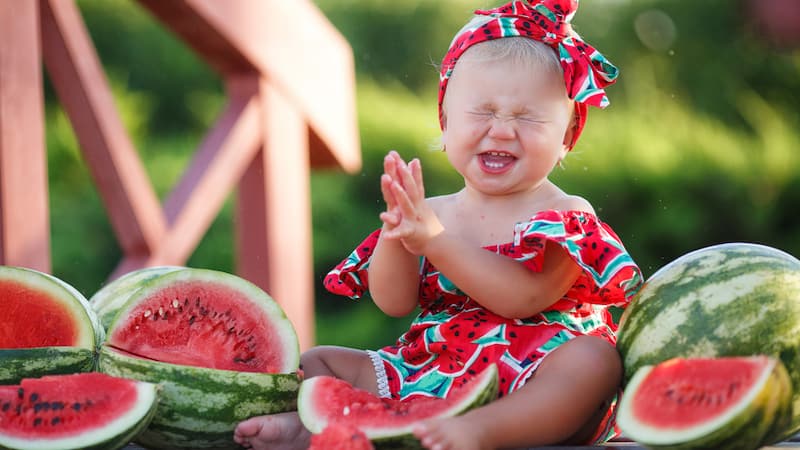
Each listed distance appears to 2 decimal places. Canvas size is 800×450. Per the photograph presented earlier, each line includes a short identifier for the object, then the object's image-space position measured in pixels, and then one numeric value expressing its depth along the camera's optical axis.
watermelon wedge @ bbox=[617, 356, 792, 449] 3.64
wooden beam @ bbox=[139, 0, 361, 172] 7.80
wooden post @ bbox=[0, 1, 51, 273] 5.55
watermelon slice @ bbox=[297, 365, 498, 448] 3.86
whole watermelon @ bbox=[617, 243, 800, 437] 4.25
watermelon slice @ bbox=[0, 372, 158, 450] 3.91
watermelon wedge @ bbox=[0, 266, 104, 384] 4.63
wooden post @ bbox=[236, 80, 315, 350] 9.03
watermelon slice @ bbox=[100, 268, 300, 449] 4.19
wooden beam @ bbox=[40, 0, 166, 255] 6.95
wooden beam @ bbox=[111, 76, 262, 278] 8.09
